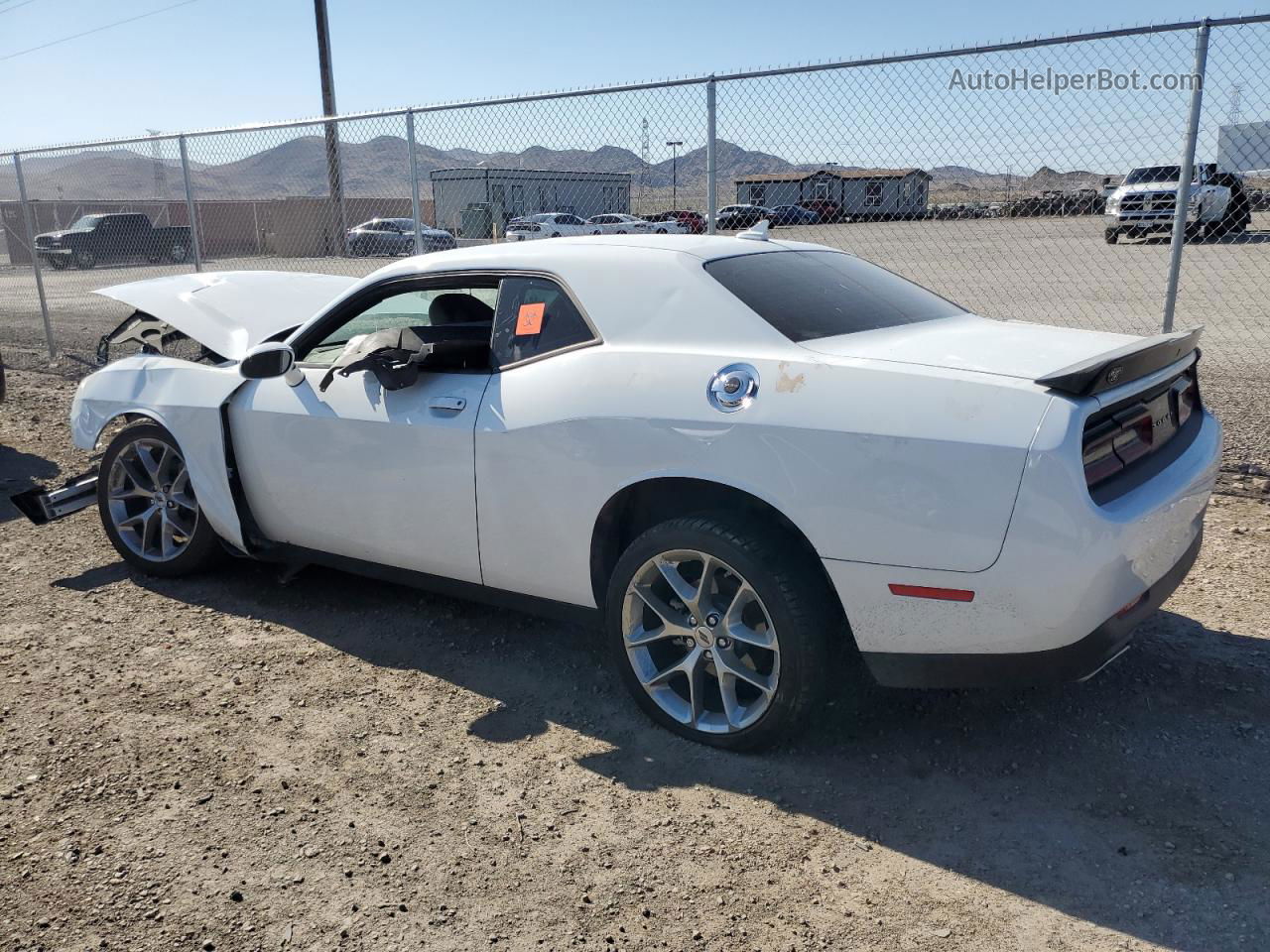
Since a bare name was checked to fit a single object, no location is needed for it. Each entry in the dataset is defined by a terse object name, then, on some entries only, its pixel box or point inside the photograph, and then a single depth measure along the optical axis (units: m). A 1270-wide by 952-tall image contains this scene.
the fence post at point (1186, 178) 5.12
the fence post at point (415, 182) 8.12
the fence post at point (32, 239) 11.67
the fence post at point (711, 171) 6.39
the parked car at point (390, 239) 9.20
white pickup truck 5.89
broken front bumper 5.16
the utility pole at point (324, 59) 28.64
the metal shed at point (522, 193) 8.25
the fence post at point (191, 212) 10.45
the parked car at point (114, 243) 19.34
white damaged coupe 2.73
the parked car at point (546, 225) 8.67
